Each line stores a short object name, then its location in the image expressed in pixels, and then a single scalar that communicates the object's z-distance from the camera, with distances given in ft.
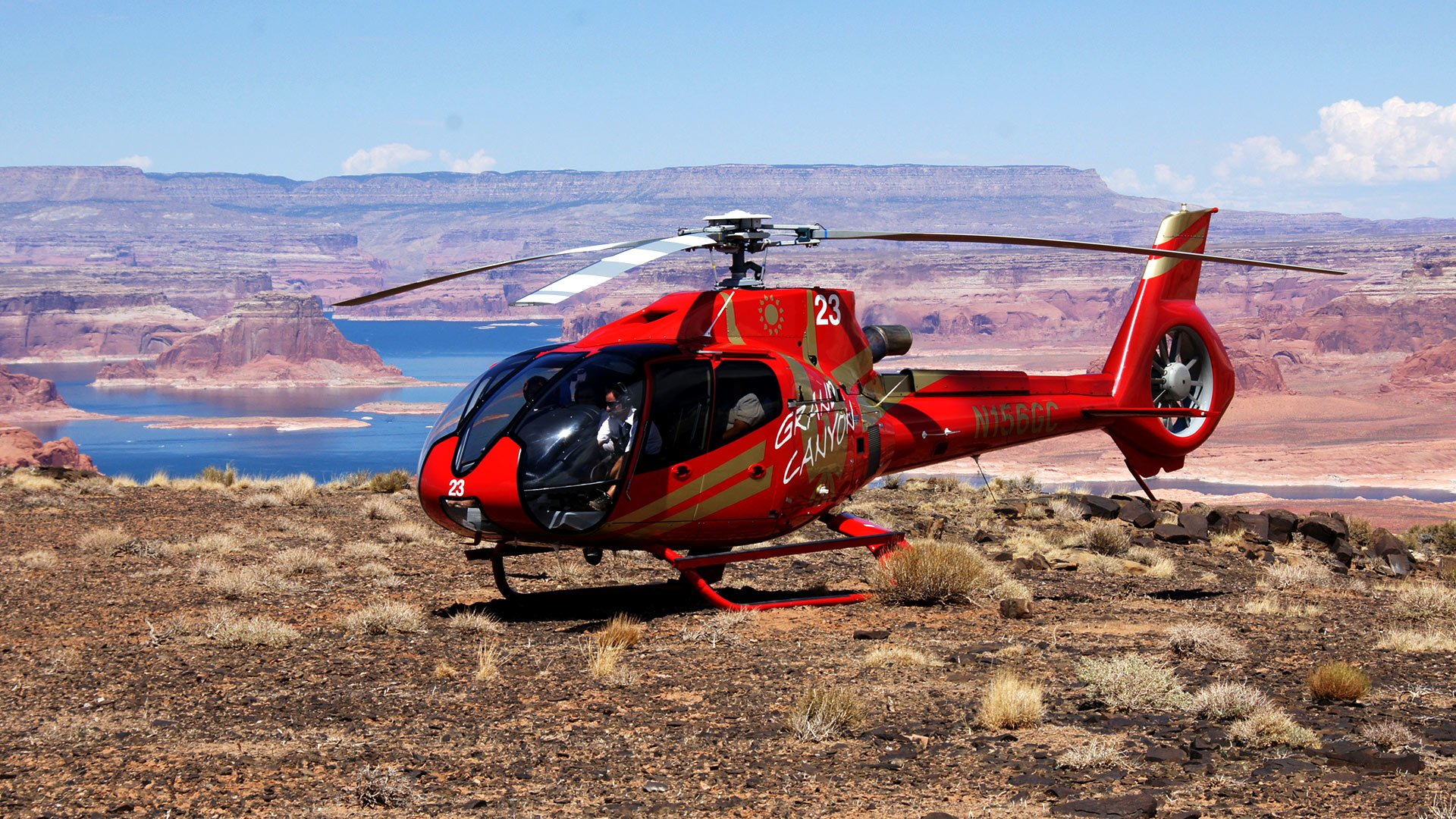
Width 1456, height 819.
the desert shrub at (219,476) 83.97
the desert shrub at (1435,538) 82.19
